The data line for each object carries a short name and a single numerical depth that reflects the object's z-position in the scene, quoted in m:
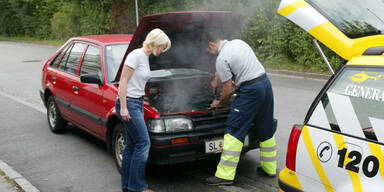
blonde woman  3.79
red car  4.12
